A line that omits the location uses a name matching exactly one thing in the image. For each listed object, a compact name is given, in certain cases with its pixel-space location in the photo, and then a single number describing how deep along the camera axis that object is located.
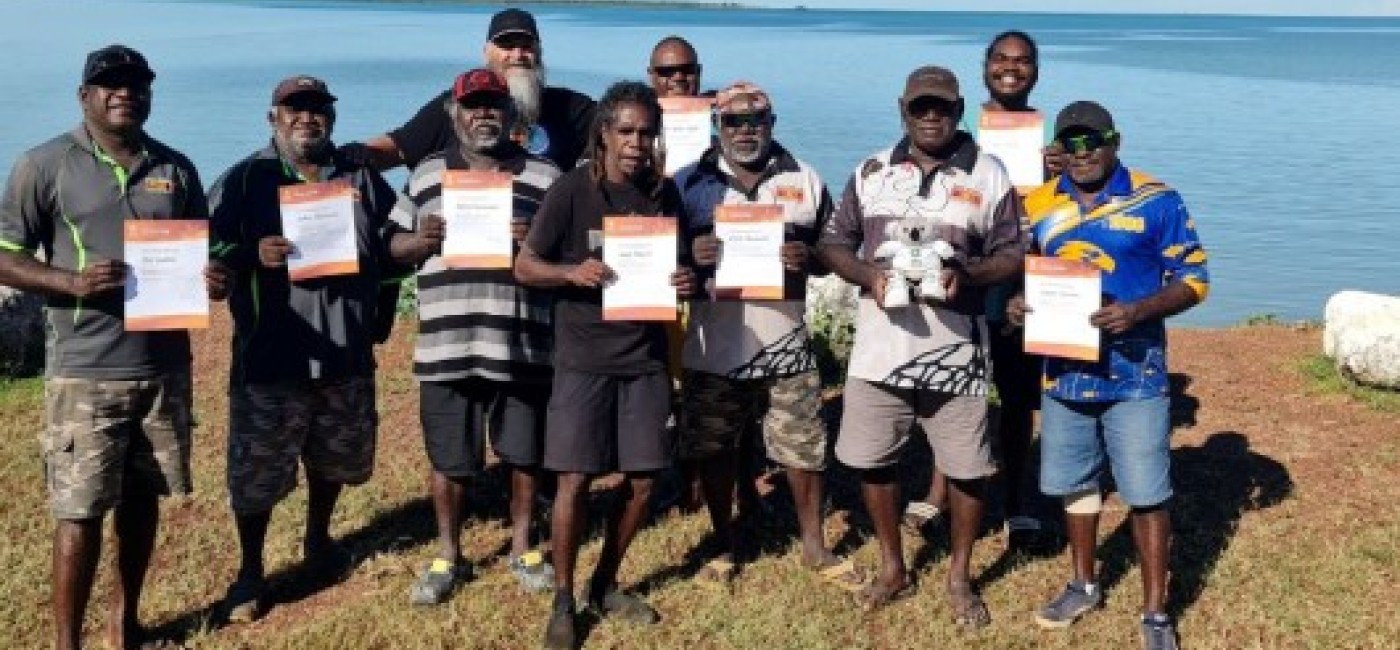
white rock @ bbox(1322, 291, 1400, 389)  8.89
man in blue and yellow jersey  4.97
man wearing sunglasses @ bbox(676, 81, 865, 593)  5.41
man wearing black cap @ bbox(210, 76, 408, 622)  5.17
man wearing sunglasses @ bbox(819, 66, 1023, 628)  5.14
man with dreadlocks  4.94
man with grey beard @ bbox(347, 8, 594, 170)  5.90
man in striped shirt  5.32
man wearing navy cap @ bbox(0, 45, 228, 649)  4.55
